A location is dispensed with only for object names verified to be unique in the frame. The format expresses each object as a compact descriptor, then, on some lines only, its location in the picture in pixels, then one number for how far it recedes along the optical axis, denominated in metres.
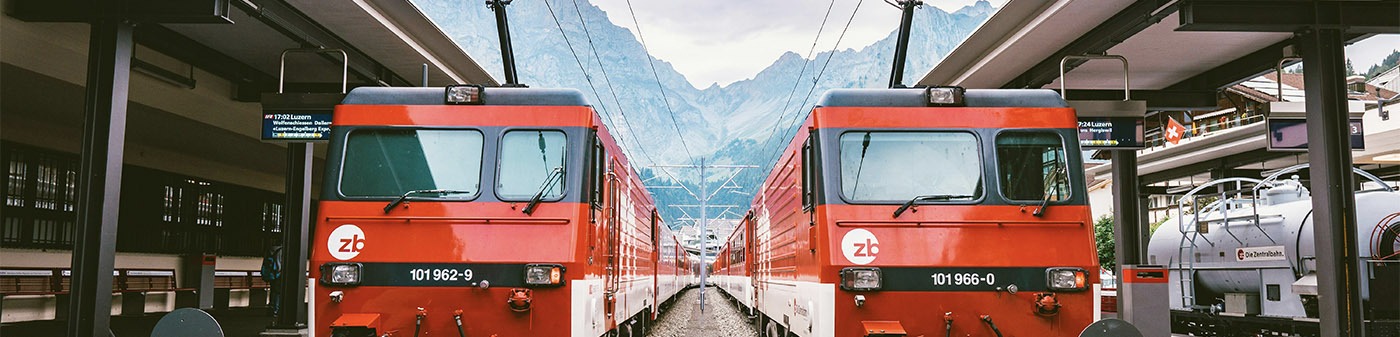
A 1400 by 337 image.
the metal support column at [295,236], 12.62
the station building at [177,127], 10.91
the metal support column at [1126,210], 13.71
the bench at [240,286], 20.31
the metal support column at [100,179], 7.97
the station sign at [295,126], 11.09
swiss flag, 16.75
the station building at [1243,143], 22.53
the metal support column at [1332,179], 9.18
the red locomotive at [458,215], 6.62
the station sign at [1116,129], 11.21
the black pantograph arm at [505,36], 10.06
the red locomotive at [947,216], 6.71
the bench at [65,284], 13.62
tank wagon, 10.75
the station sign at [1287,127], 10.50
